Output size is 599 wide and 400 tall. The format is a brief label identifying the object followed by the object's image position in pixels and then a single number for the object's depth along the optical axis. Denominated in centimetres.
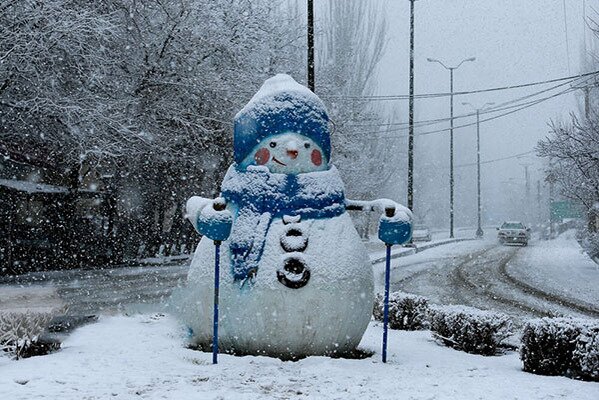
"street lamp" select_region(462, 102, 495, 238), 4883
